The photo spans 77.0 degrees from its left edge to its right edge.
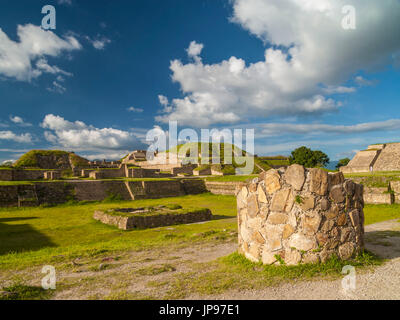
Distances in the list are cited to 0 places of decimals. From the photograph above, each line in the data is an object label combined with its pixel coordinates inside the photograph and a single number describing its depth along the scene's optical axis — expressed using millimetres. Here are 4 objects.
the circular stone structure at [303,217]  5383
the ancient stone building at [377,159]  36688
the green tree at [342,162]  68250
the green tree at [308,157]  52400
